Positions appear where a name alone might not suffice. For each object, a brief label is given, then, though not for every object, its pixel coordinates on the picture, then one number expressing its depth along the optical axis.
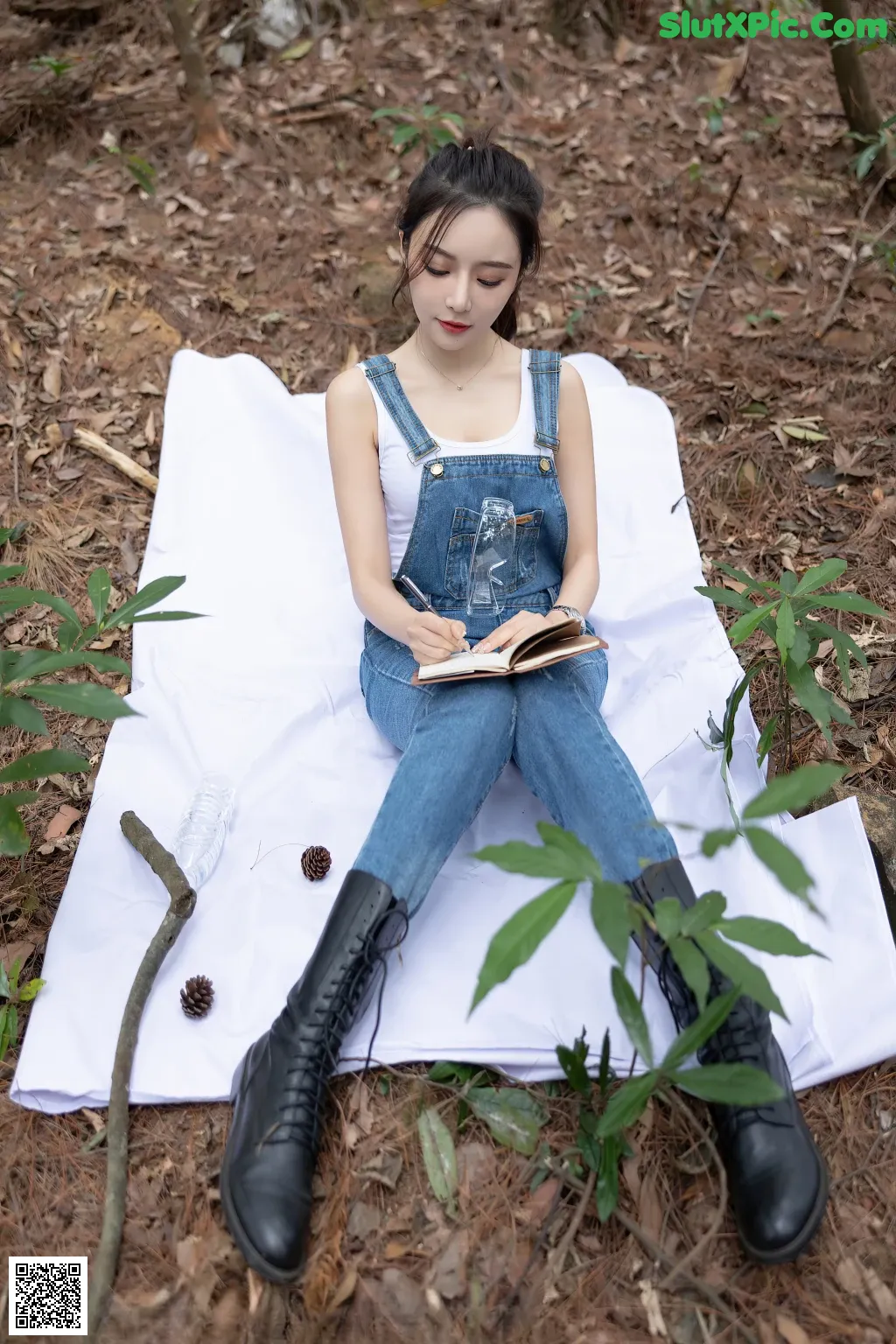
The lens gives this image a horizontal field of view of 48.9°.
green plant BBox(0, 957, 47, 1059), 2.12
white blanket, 2.12
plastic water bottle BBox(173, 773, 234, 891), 2.38
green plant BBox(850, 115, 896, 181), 3.86
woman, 1.86
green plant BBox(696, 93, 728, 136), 4.73
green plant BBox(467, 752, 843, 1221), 1.40
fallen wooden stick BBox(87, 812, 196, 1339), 1.79
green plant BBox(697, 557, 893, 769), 2.17
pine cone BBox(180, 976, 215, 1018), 2.12
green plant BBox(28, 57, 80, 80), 4.23
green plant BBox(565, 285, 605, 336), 4.02
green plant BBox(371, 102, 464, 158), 4.27
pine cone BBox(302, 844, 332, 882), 2.37
